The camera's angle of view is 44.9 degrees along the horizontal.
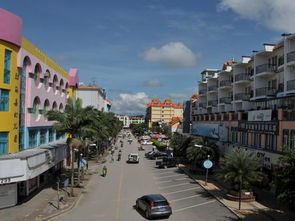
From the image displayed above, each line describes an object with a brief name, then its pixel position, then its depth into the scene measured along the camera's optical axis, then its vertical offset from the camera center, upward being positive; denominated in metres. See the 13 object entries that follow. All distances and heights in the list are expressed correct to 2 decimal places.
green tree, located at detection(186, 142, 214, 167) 40.06 -4.11
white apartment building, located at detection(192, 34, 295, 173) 31.36 +1.67
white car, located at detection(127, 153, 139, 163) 56.69 -6.81
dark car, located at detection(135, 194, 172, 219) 22.11 -5.72
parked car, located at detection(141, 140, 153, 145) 106.38 -7.94
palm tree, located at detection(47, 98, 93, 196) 30.83 -0.38
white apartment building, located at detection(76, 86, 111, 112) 82.09 +4.70
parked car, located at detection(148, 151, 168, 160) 63.09 -6.98
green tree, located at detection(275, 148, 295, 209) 19.28 -3.46
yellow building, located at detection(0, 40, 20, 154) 25.05 +1.13
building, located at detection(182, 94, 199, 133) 74.09 +0.51
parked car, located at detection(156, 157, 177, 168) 49.71 -6.56
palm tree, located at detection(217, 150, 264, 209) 27.64 -4.14
